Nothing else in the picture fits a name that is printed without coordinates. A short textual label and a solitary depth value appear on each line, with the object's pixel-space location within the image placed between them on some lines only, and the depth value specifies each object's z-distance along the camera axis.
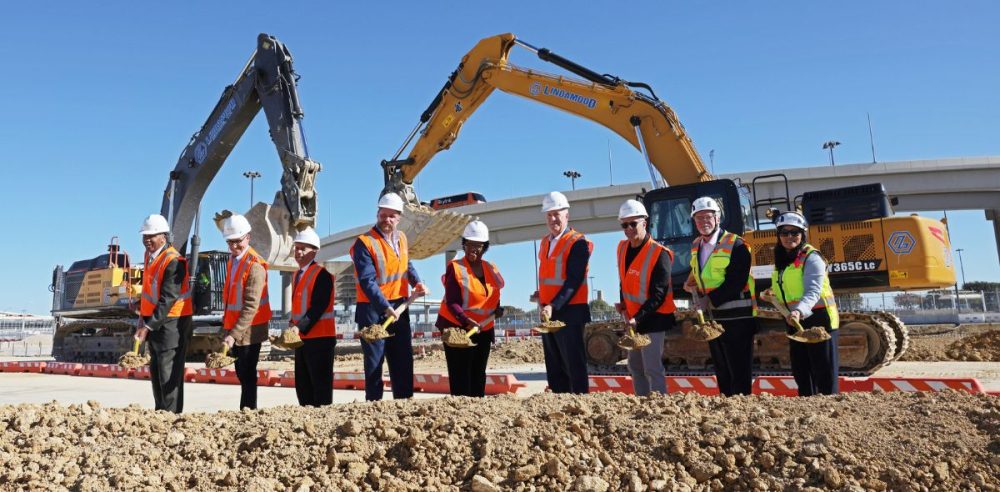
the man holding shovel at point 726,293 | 4.80
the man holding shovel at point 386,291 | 4.84
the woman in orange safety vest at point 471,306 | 5.14
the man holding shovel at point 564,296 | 4.80
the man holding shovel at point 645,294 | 4.76
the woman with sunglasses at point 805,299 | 4.55
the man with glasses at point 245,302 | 5.26
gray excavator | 10.85
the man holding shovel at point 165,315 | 5.09
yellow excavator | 8.58
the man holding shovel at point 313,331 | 4.96
